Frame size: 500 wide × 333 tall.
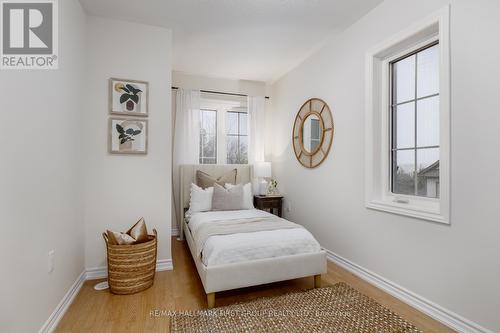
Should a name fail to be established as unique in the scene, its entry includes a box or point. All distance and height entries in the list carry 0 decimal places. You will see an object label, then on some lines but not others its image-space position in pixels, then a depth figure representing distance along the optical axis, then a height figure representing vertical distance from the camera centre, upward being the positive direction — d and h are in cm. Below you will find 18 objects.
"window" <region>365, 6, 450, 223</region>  189 +39
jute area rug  177 -112
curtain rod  430 +125
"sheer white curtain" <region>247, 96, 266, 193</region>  449 +65
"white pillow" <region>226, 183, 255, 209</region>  358 -43
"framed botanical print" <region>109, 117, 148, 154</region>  265 +31
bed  204 -78
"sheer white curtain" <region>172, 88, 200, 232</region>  406 +53
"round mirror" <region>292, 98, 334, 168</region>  322 +45
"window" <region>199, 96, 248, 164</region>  440 +62
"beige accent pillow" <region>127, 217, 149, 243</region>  240 -63
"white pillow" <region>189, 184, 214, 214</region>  341 -46
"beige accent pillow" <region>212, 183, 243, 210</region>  339 -44
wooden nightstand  401 -58
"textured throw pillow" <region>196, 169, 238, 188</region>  373 -20
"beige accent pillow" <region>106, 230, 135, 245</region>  230 -66
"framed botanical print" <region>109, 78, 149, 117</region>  264 +72
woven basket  224 -90
